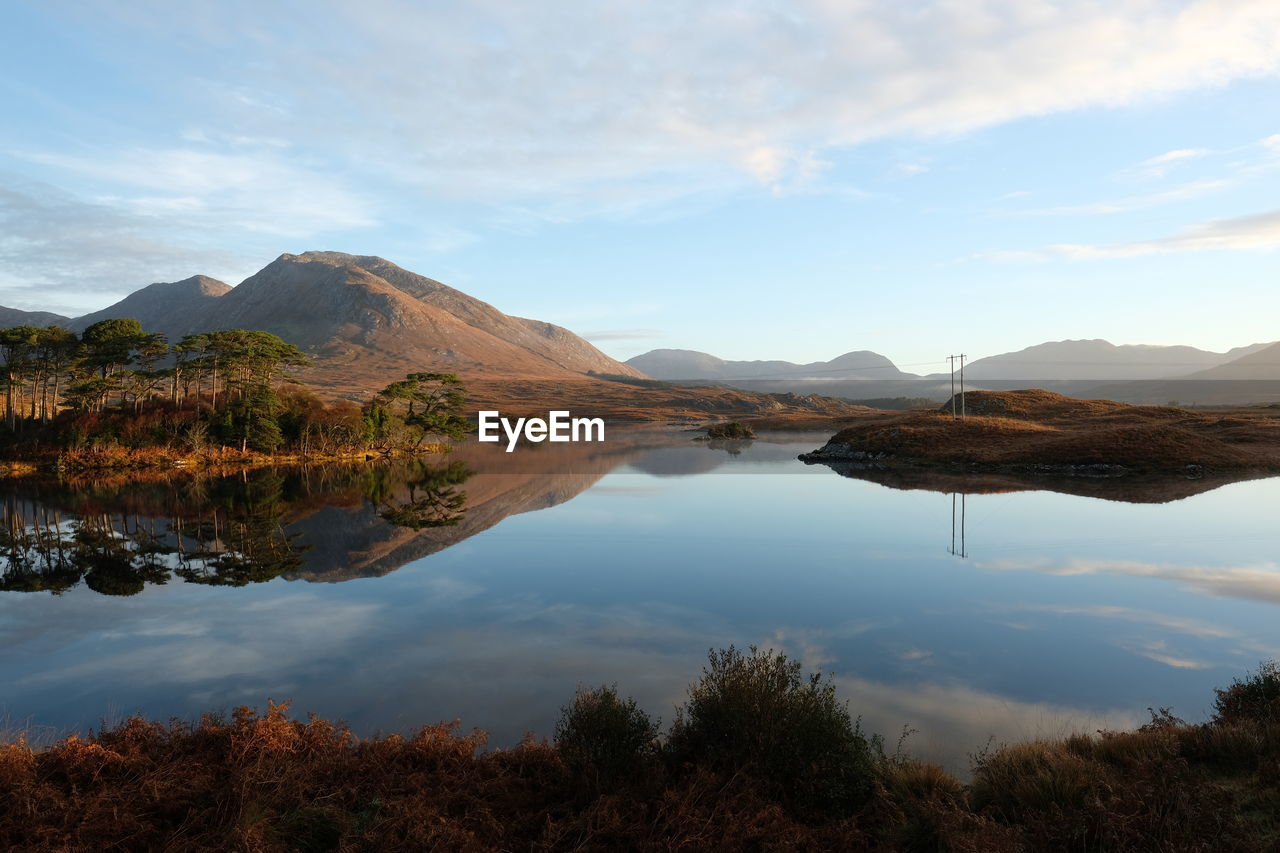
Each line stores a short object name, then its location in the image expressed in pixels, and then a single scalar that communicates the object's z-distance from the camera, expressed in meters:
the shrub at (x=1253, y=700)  7.87
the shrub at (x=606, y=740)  6.95
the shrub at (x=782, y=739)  6.62
